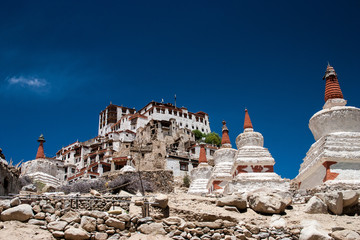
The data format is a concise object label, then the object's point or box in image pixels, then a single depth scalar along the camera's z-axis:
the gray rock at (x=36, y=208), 10.06
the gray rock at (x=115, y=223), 9.96
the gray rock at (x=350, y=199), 10.67
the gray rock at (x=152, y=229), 9.98
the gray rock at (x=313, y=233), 9.07
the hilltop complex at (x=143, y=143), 56.88
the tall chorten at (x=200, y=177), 28.75
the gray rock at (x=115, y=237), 9.65
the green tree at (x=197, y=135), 86.31
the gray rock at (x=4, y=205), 9.70
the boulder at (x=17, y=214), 9.54
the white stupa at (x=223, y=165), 24.51
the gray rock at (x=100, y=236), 9.52
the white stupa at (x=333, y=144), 13.73
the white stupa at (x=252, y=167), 17.81
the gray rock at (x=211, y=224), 9.99
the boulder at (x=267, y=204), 10.88
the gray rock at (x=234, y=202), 11.11
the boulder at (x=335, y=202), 10.65
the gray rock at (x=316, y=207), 10.82
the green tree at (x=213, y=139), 80.04
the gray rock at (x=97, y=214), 10.02
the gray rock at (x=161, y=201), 10.77
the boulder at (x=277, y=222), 10.06
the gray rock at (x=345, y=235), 8.99
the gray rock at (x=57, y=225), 9.54
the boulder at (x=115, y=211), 10.41
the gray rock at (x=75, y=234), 9.29
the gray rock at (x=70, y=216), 9.91
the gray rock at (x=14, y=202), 9.94
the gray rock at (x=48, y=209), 10.22
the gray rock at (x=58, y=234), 9.31
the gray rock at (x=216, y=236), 9.69
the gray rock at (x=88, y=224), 9.67
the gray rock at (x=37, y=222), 9.70
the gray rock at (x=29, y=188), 20.59
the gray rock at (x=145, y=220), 10.28
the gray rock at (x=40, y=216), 9.89
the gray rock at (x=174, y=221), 10.20
